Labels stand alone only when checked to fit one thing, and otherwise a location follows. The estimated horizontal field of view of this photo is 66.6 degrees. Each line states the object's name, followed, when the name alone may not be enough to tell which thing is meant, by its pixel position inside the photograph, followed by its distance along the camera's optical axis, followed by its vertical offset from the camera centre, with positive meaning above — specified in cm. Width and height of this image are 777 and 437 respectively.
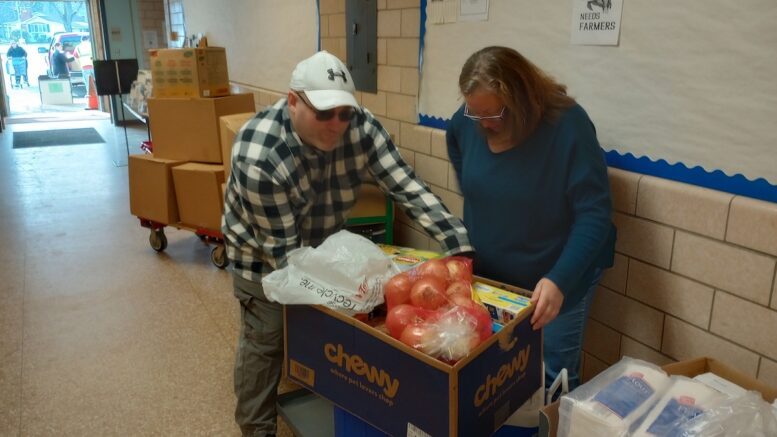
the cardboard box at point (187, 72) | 388 -9
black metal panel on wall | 287 +9
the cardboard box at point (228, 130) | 304 -36
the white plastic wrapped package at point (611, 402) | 111 -64
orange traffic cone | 1188 -80
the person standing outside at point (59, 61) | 1262 -8
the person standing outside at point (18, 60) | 1265 -6
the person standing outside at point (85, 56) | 1224 +3
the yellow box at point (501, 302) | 131 -53
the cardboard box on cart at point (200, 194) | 360 -82
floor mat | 815 -112
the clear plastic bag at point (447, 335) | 112 -51
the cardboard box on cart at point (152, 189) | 380 -83
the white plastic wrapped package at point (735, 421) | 105 -63
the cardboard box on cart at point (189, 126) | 379 -43
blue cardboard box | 112 -64
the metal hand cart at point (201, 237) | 372 -114
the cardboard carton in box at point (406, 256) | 157 -54
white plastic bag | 132 -49
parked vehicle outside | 1264 +11
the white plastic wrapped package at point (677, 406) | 109 -64
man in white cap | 158 -37
